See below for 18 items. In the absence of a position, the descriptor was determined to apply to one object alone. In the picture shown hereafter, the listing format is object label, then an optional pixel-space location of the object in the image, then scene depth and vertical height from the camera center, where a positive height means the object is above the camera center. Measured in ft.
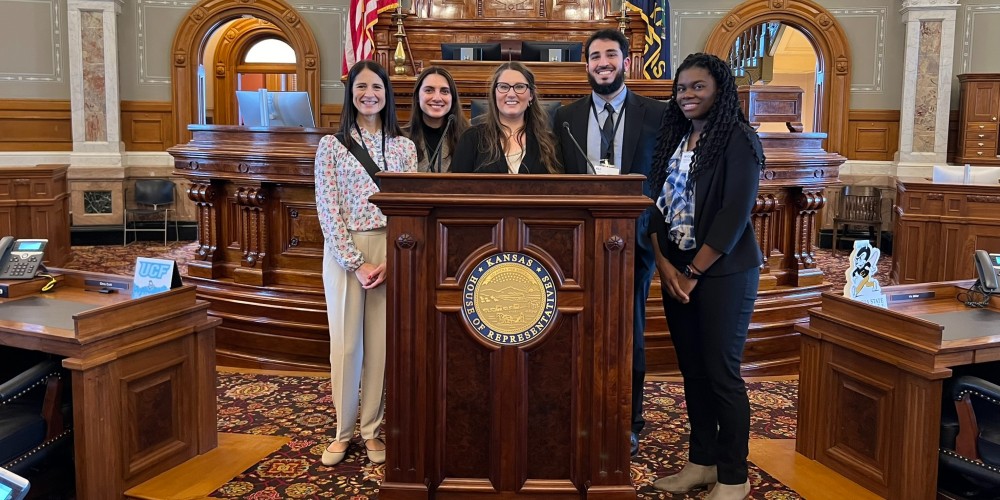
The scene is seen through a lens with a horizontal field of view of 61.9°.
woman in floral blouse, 10.40 -0.99
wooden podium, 7.95 -1.62
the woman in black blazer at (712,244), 8.77 -0.80
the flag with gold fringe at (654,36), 29.04 +4.63
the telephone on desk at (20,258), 11.50 -1.37
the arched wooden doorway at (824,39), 36.09 +5.67
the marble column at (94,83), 34.32 +3.18
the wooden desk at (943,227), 23.79 -1.58
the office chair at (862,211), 34.14 -1.64
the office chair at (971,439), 8.90 -2.86
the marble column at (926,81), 34.83 +3.84
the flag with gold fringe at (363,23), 28.81 +4.91
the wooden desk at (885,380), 9.04 -2.42
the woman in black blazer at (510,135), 9.44 +0.36
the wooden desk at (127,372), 9.08 -2.47
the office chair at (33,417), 8.89 -2.87
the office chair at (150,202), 34.45 -1.68
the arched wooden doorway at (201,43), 35.50 +4.99
